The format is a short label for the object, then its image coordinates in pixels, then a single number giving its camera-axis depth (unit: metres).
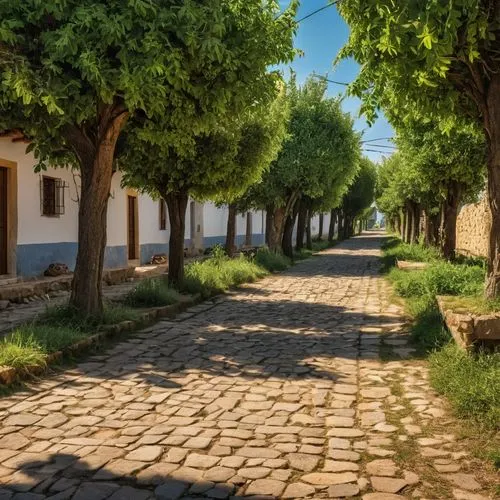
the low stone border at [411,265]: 14.58
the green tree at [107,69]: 6.24
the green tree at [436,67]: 4.53
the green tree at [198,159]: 8.32
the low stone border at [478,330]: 5.71
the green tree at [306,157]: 20.72
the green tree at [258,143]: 12.59
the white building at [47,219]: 11.84
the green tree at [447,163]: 13.49
